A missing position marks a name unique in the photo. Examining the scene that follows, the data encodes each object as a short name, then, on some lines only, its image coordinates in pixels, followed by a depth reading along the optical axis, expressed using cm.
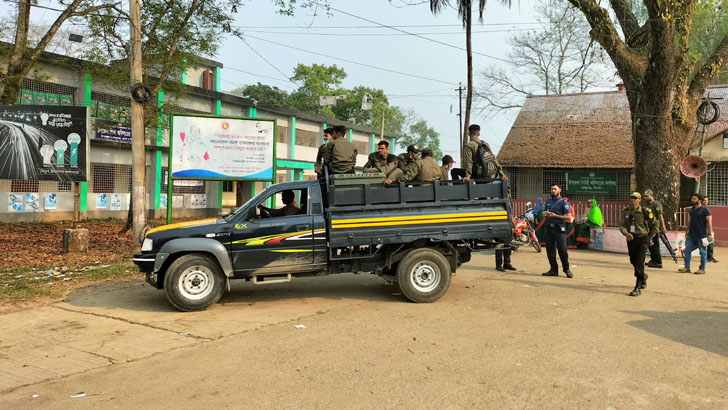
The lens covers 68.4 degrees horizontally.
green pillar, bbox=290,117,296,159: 3625
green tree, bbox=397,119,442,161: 8168
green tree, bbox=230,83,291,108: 5644
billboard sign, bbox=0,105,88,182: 1242
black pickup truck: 751
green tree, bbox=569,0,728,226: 1394
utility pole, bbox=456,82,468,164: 4244
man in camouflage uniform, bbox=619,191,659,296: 886
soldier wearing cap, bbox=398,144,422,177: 937
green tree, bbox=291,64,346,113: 5347
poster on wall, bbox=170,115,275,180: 1311
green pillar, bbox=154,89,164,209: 2714
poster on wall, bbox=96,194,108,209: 2425
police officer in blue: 1055
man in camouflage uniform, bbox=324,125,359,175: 863
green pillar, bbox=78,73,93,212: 2327
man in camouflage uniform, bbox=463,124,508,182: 919
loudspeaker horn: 1602
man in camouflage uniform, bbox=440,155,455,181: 945
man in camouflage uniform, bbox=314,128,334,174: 883
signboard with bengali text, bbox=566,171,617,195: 2081
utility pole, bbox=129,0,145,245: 1226
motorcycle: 1485
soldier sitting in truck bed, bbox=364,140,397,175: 927
